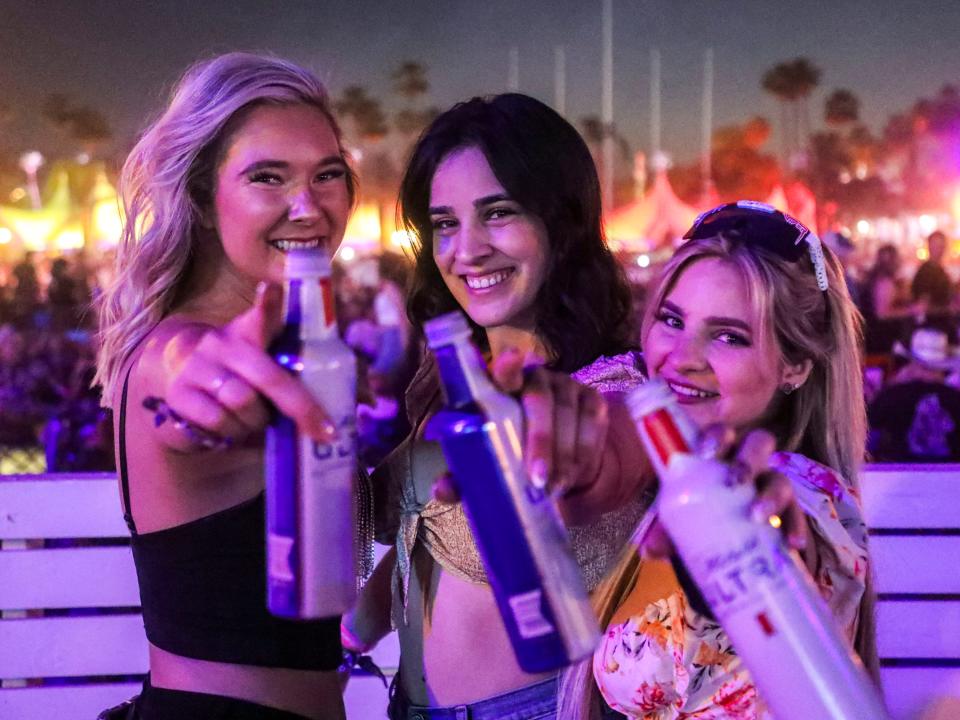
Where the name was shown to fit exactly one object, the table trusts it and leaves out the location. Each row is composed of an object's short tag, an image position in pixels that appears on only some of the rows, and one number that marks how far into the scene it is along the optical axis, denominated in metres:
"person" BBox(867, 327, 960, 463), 4.04
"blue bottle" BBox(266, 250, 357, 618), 0.86
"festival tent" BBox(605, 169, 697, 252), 12.67
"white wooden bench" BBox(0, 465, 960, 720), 2.46
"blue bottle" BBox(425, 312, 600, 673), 0.81
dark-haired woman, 1.48
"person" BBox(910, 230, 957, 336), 5.93
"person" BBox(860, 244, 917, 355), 6.41
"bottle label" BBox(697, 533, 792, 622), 0.77
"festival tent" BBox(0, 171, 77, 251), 11.59
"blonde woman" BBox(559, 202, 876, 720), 1.26
